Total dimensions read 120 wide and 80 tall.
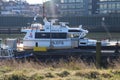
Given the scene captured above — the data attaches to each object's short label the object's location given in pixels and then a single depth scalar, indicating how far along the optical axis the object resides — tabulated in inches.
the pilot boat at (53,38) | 1119.6
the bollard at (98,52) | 692.5
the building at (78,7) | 4709.6
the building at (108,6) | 4628.4
